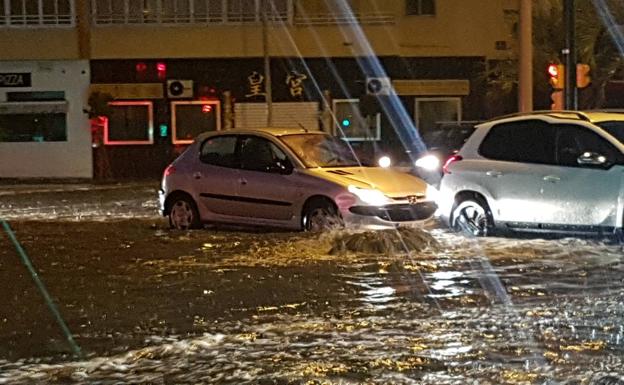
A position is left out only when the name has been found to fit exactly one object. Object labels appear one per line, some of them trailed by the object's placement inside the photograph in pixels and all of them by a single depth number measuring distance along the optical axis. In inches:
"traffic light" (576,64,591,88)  868.6
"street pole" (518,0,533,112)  824.9
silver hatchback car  564.1
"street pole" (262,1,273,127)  1402.4
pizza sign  1460.4
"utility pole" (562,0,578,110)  850.1
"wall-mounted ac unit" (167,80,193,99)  1451.8
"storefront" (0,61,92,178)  1459.2
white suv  517.7
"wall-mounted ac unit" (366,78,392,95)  1451.8
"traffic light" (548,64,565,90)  864.9
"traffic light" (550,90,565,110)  880.9
